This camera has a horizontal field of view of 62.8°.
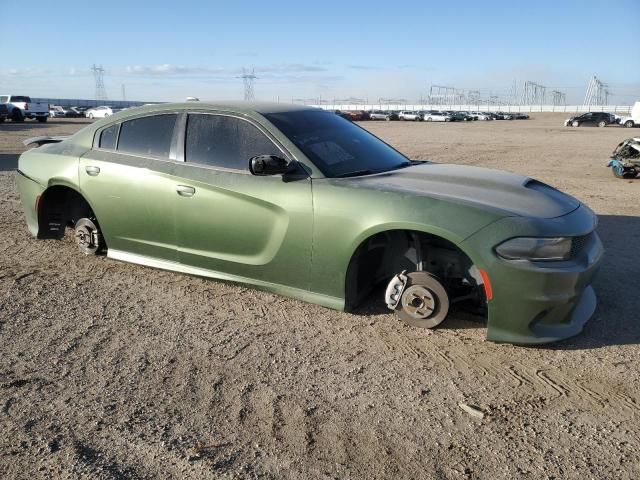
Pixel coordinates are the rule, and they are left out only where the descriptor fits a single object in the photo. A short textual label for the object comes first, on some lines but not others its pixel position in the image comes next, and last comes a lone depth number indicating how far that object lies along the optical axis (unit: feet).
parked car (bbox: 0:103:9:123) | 115.33
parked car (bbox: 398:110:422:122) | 213.66
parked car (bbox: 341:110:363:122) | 183.13
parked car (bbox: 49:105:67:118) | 179.91
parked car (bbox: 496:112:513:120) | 237.45
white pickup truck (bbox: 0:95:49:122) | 121.39
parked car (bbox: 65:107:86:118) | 185.36
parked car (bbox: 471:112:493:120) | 225.13
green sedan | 10.28
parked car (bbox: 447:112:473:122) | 210.34
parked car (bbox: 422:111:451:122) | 209.67
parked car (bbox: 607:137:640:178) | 35.17
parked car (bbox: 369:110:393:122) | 214.48
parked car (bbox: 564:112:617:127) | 149.48
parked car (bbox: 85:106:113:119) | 178.70
